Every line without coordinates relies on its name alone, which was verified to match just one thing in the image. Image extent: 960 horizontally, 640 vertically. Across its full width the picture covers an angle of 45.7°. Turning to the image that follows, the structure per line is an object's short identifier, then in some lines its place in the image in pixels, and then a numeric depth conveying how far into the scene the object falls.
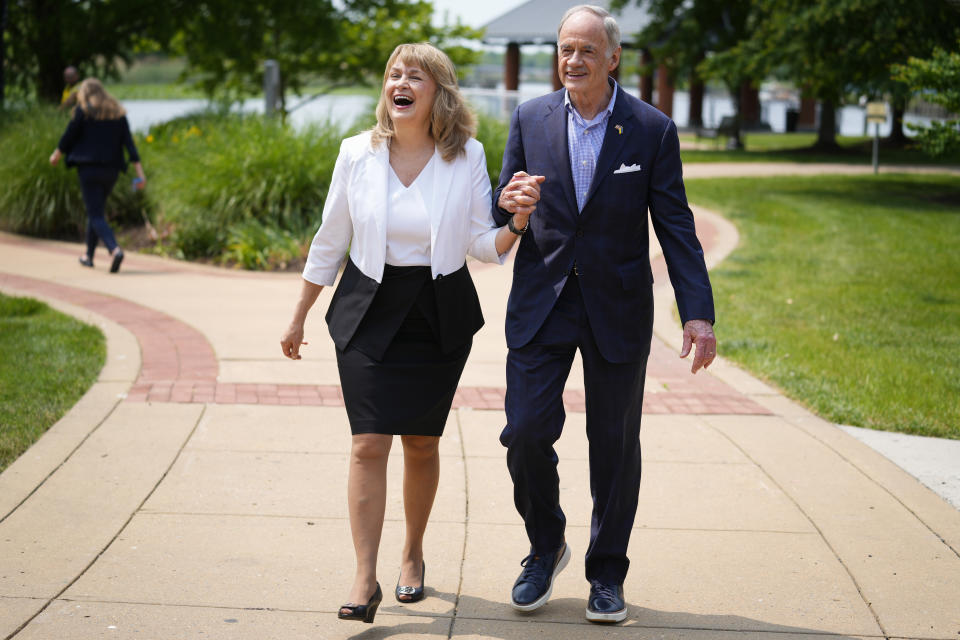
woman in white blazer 3.74
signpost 21.66
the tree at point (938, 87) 11.10
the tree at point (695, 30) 31.23
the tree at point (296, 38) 25.92
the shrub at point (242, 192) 11.76
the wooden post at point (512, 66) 41.69
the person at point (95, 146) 10.60
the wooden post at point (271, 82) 15.05
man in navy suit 3.70
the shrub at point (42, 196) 12.79
